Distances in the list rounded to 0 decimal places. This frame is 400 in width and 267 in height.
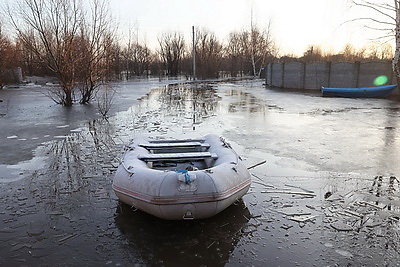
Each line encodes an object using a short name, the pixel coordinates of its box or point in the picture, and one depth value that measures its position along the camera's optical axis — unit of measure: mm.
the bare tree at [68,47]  14109
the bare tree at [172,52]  58594
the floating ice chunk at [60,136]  8703
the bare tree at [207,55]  48038
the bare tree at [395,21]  14656
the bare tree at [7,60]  27056
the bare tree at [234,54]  56375
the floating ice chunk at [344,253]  3248
